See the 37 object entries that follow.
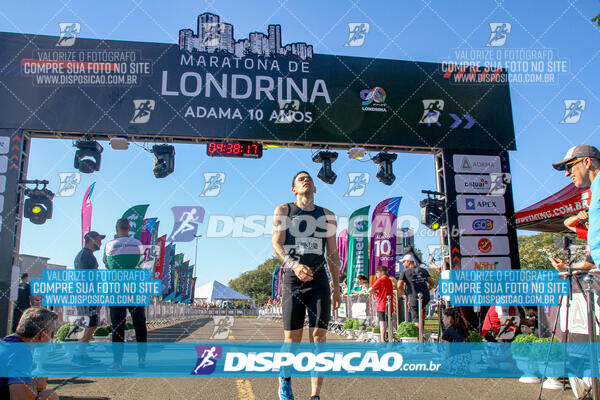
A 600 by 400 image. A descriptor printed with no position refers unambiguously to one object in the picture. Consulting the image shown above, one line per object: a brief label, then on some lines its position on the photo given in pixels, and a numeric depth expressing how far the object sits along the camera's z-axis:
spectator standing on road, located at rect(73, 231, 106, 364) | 6.42
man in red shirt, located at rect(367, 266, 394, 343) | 9.47
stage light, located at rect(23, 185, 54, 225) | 11.00
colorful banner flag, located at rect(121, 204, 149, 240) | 15.59
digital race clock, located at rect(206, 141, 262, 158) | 11.77
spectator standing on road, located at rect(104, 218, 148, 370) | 5.91
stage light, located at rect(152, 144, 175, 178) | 12.01
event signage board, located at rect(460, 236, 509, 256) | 11.71
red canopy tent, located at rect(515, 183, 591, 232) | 10.35
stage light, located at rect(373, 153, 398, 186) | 12.93
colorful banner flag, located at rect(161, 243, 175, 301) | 22.78
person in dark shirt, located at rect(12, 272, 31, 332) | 10.62
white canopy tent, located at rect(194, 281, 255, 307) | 45.56
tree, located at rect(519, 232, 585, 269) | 50.03
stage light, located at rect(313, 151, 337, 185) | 12.69
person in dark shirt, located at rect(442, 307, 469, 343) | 6.75
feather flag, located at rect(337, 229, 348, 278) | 20.89
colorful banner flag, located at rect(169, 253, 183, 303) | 28.53
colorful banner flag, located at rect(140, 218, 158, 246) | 18.55
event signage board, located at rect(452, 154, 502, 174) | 12.28
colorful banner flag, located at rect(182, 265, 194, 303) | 39.00
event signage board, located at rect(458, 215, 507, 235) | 11.87
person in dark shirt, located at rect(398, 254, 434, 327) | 9.35
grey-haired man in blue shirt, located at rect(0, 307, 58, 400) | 2.99
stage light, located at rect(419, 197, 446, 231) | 11.97
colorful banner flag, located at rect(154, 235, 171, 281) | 20.50
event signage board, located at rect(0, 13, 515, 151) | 11.35
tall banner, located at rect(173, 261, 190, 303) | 32.34
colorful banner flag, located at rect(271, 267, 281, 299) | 31.36
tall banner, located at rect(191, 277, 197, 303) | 46.63
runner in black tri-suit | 4.05
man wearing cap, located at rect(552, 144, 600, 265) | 3.37
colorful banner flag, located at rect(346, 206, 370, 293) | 17.38
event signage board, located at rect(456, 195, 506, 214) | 11.99
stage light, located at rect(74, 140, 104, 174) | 11.51
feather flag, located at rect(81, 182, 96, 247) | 12.23
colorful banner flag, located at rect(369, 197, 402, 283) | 15.80
